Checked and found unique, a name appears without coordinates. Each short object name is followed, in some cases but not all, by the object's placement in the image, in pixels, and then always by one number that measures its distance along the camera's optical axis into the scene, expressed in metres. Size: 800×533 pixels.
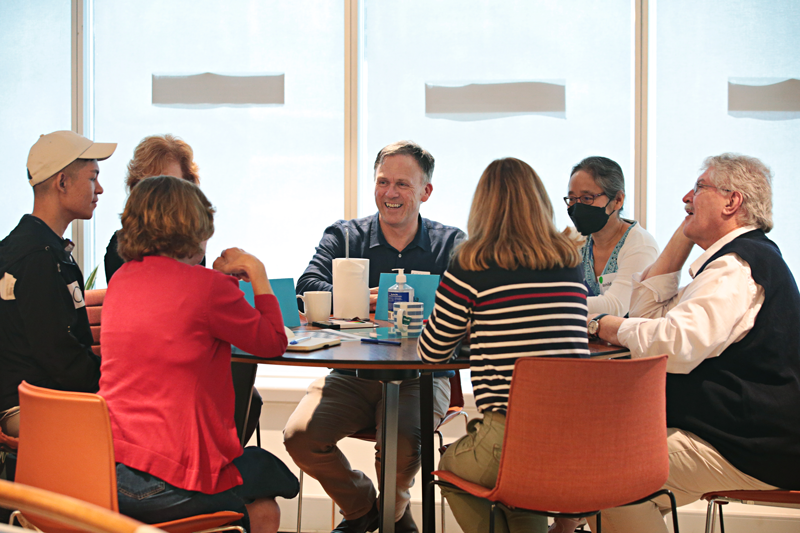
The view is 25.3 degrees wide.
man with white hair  5.57
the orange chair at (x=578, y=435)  5.28
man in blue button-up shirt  6.19
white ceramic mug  6.11
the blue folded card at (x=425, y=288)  6.10
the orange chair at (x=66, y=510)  2.67
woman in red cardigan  5.29
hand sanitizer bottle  5.94
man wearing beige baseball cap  5.58
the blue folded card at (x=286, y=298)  6.02
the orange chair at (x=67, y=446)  5.17
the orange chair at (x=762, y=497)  5.58
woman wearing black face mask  6.52
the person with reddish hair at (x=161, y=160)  6.51
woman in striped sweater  5.46
